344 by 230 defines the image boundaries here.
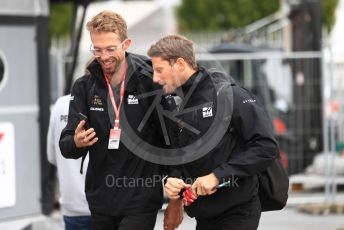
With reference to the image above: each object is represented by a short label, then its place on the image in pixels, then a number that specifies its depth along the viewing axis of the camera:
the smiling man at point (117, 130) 8.77
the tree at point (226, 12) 75.00
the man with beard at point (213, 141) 8.18
